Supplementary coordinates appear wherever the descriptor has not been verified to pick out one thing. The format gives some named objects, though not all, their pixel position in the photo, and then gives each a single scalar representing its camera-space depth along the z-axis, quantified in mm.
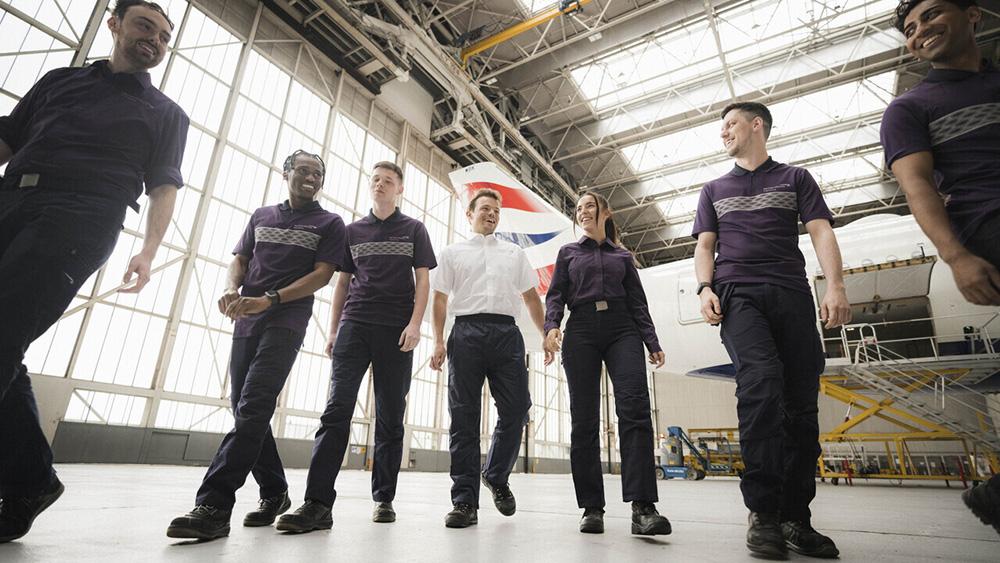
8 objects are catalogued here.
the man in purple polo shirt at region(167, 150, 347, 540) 2293
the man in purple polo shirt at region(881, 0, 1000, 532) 1795
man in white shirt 3146
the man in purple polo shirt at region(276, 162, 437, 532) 2797
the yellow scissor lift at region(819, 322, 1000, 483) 8055
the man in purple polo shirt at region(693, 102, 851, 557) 2240
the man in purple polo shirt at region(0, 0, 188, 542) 1861
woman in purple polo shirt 2709
